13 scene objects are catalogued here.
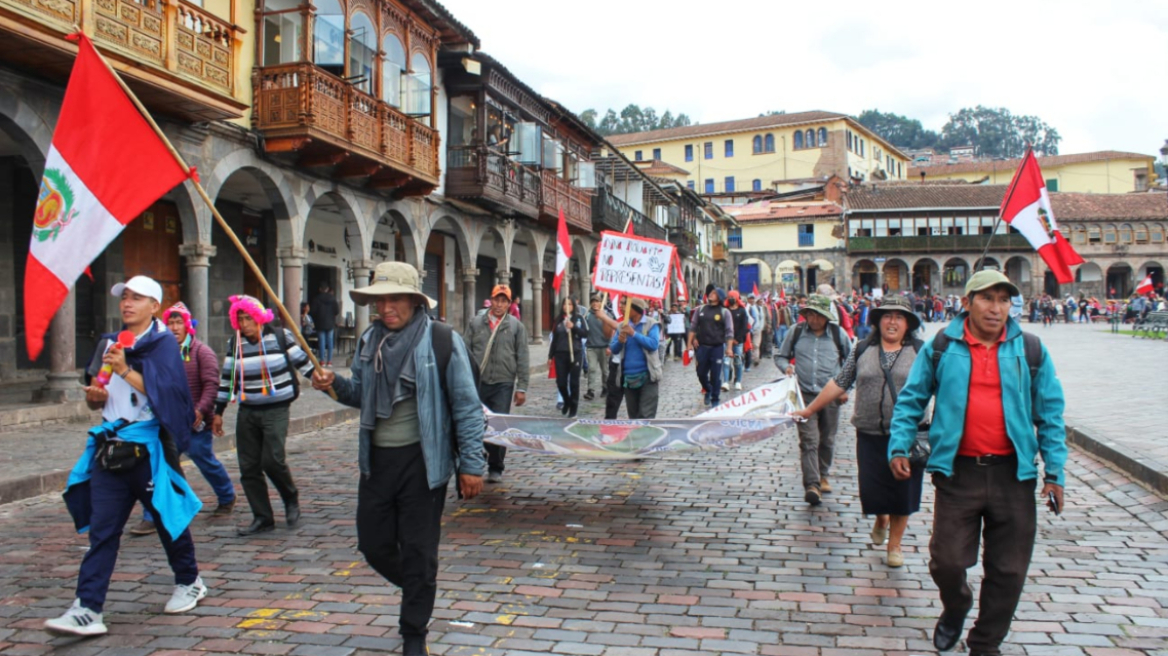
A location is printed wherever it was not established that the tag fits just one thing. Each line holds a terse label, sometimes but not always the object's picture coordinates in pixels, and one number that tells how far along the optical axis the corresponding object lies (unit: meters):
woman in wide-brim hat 5.27
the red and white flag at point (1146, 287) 33.00
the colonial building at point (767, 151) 79.31
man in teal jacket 3.72
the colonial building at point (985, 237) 66.06
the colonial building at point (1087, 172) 82.81
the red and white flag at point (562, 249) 16.06
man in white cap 4.19
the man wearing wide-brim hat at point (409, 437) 3.93
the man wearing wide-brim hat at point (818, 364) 7.04
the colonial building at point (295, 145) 11.59
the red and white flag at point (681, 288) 17.04
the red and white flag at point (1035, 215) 8.27
